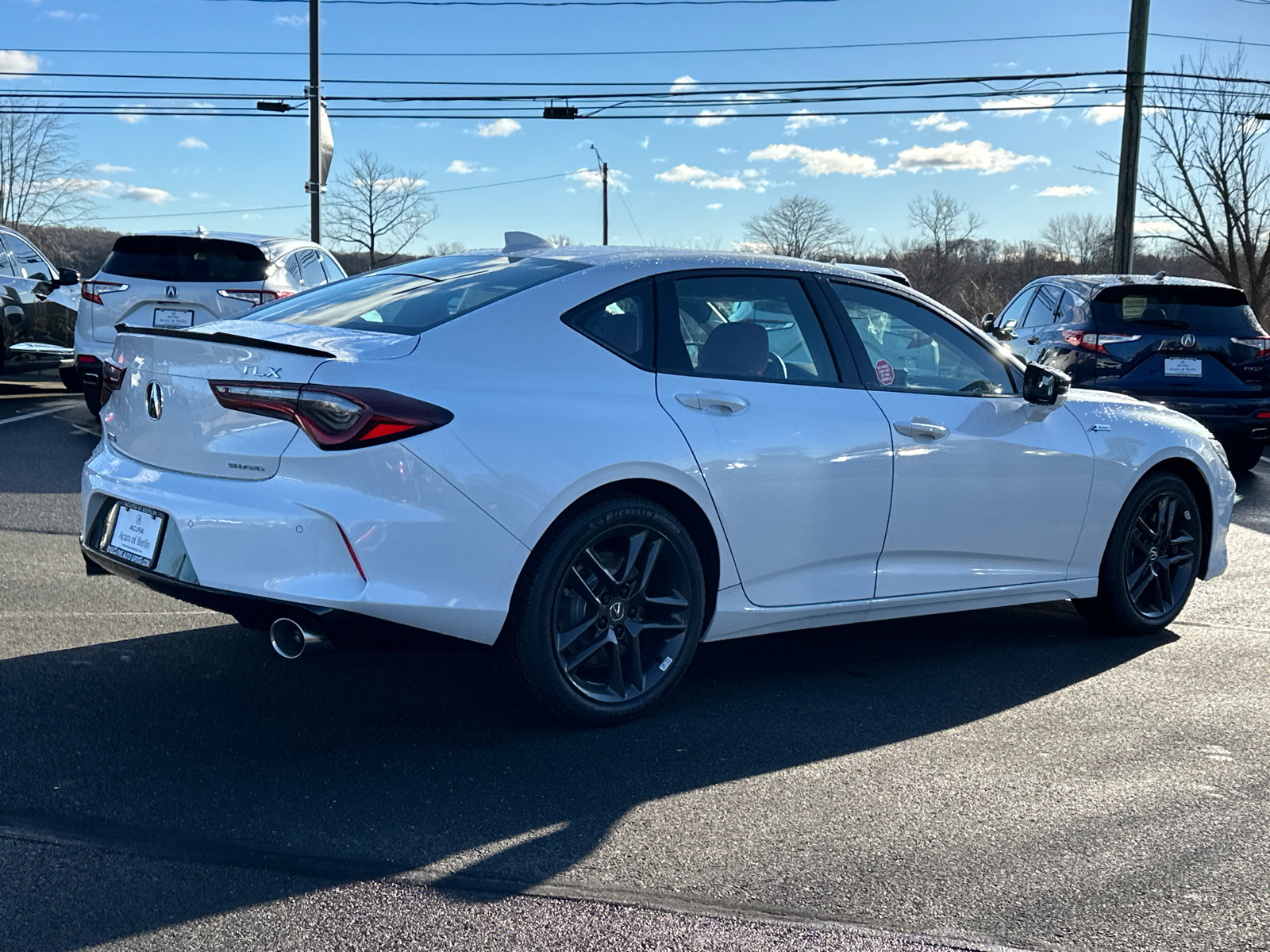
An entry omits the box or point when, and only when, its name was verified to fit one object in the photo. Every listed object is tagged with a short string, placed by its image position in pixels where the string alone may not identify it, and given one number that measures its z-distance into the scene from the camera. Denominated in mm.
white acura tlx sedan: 3598
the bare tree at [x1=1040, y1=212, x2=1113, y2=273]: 71412
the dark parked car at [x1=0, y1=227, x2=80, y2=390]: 13523
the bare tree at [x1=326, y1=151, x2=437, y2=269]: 62688
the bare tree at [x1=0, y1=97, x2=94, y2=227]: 53175
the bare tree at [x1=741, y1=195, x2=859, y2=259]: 67312
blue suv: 10508
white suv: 11039
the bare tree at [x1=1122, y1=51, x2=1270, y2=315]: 34375
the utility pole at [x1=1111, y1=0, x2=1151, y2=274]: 20875
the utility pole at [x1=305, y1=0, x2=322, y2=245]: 25812
